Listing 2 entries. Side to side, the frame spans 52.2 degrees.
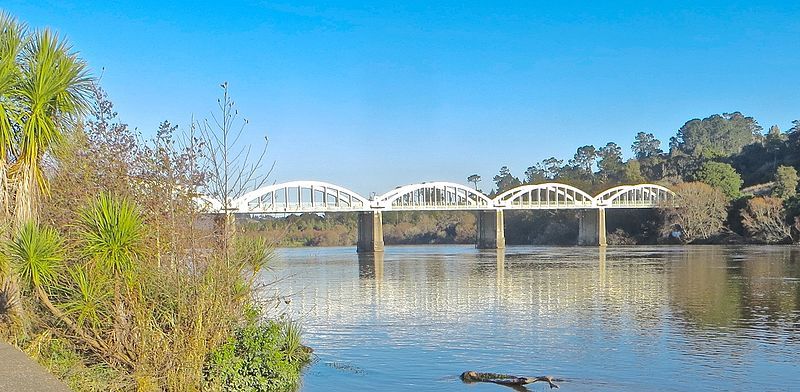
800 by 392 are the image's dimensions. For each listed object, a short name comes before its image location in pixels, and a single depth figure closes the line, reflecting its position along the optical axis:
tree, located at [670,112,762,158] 188.50
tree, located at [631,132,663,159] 196.69
